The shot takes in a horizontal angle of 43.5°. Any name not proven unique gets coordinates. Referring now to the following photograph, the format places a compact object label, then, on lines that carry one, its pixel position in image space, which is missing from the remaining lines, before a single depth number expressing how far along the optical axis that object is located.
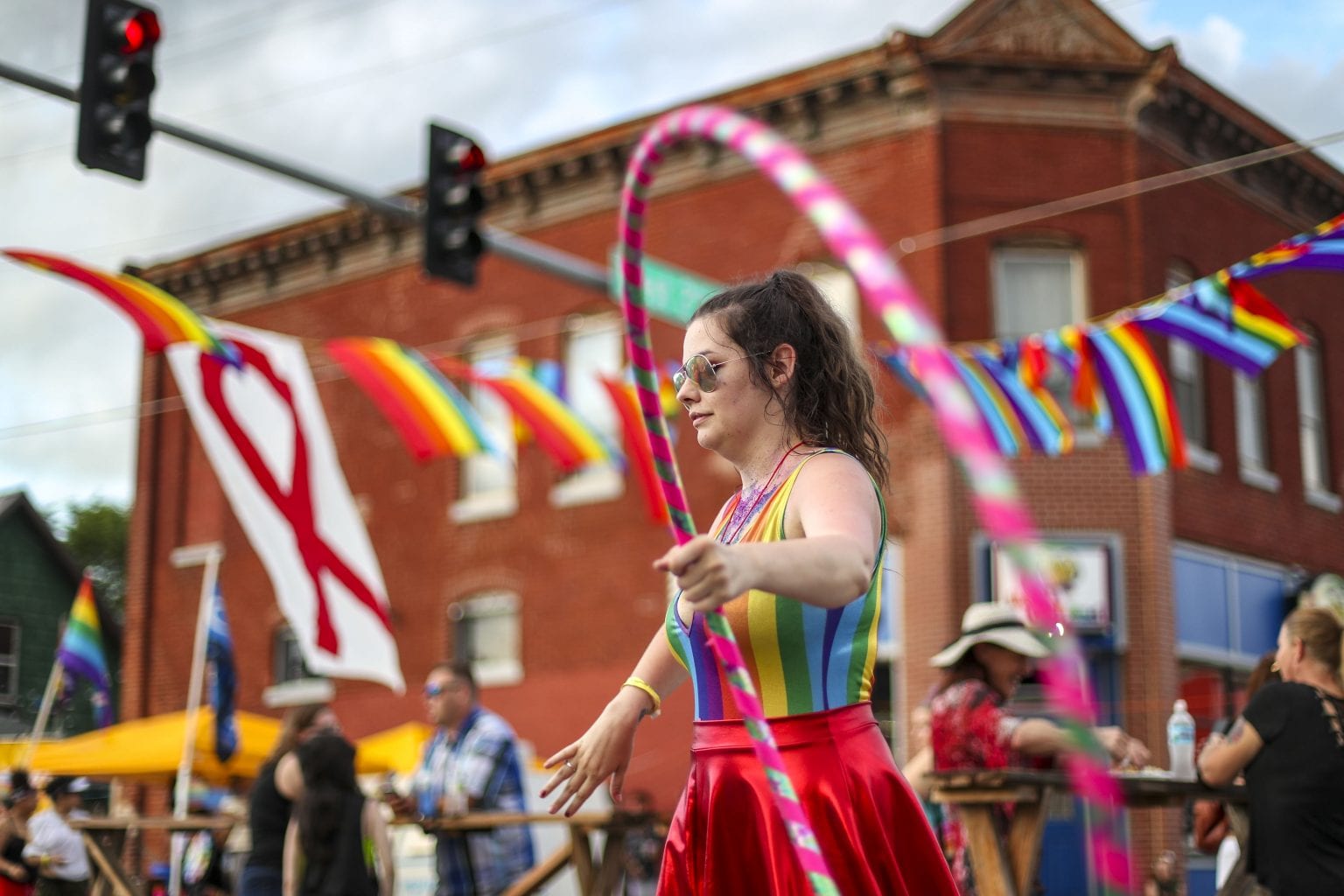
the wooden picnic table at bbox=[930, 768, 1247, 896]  6.02
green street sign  11.15
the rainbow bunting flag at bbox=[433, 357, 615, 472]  14.01
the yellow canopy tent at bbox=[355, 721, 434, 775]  16.62
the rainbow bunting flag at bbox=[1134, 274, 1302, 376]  10.59
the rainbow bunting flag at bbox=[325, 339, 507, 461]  13.36
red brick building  19.08
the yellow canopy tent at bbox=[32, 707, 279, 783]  16.81
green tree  47.81
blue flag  15.34
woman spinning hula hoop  3.13
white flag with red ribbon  11.48
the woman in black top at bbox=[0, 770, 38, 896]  11.43
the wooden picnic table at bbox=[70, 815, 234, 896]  9.93
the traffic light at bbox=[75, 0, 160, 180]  10.52
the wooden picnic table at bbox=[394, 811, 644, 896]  8.35
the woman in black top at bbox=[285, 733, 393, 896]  8.03
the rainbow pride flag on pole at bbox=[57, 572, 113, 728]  17.19
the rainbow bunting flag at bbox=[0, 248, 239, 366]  11.52
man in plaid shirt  8.56
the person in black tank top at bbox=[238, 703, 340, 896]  8.34
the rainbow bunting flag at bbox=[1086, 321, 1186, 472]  11.65
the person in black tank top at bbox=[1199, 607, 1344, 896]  5.62
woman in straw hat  6.44
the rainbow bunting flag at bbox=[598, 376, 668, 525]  14.11
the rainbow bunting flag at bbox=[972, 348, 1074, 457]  12.31
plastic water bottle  6.81
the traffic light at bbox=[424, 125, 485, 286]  12.09
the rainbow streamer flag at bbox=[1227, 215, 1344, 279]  9.24
